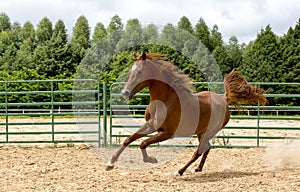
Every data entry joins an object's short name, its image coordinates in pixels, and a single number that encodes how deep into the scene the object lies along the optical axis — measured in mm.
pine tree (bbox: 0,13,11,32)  61188
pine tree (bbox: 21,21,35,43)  48234
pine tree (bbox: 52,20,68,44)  38419
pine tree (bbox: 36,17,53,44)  44988
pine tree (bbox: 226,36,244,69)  34988
